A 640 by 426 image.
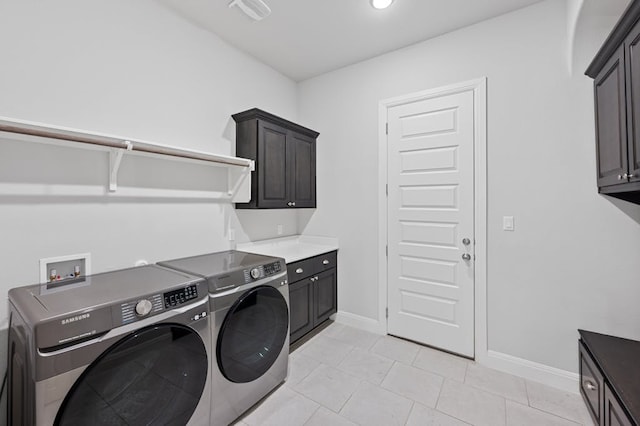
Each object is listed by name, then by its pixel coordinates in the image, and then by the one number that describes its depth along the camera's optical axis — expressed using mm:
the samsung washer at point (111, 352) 996
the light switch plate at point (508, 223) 2184
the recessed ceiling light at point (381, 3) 2034
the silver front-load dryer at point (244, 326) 1563
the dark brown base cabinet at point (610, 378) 1232
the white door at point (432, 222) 2373
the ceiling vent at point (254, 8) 1928
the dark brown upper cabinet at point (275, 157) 2479
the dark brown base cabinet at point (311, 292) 2462
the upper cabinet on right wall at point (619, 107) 1360
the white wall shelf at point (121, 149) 1299
